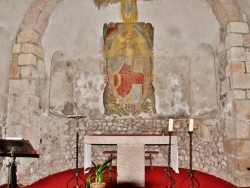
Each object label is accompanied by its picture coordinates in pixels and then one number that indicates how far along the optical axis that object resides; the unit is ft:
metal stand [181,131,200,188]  14.87
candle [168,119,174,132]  14.70
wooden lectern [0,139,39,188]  12.57
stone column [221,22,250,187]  17.19
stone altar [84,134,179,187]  16.12
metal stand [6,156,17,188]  13.24
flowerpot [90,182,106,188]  11.70
